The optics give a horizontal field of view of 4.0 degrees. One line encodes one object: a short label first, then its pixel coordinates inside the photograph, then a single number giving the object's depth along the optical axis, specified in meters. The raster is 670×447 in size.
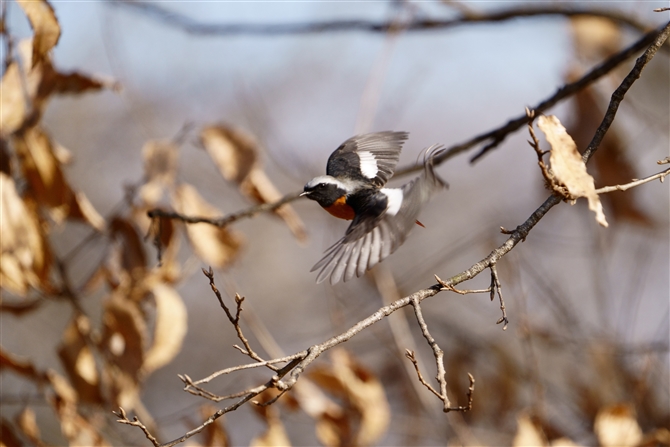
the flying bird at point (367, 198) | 6.58
